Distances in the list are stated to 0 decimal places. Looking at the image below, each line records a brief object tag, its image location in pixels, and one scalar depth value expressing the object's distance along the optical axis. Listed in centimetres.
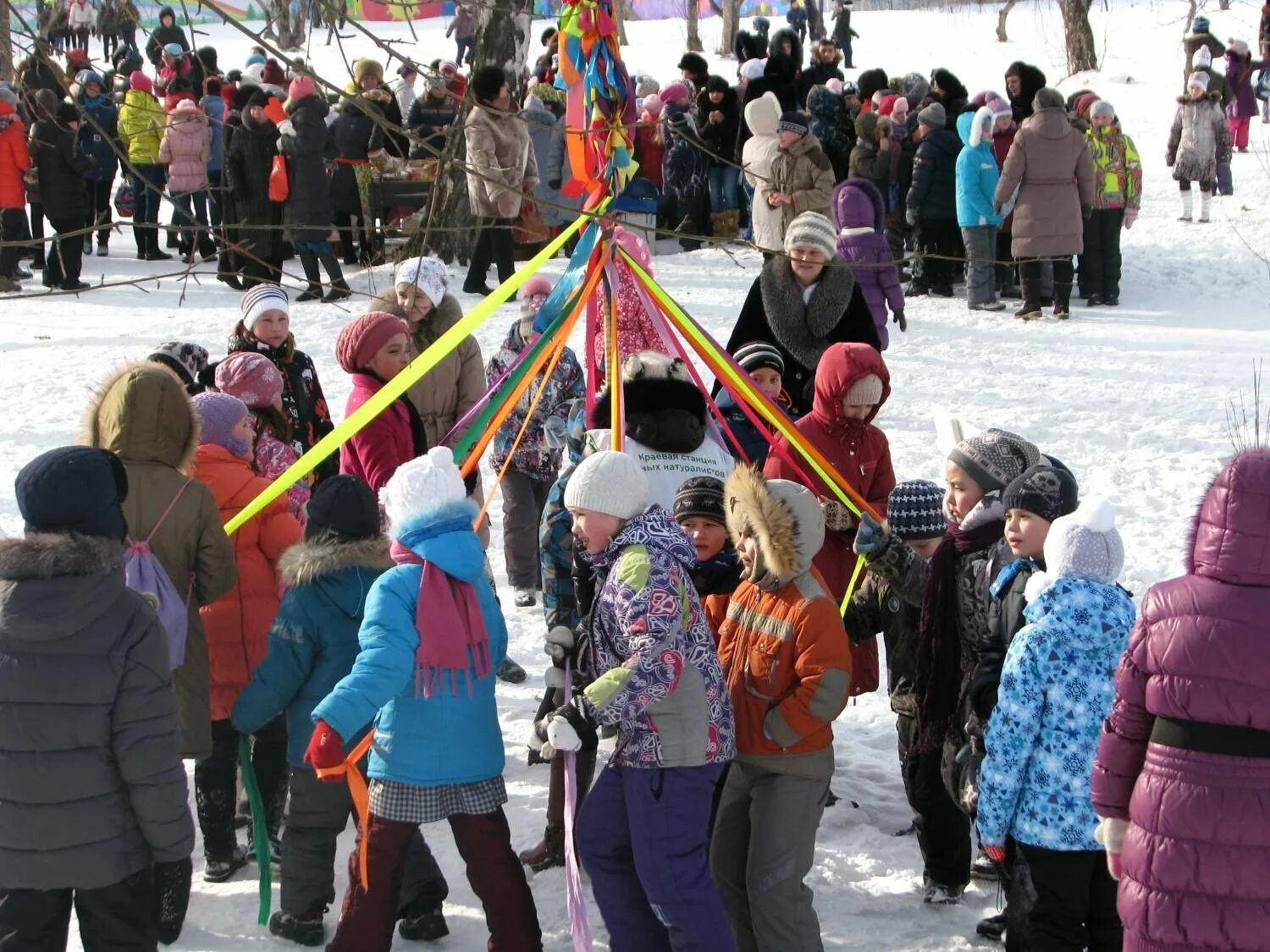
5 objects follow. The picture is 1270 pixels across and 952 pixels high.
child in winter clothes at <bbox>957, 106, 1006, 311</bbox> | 1191
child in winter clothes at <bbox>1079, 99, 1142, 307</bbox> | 1235
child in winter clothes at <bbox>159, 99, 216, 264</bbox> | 1369
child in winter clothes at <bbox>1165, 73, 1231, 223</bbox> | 1482
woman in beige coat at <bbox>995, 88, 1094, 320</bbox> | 1158
